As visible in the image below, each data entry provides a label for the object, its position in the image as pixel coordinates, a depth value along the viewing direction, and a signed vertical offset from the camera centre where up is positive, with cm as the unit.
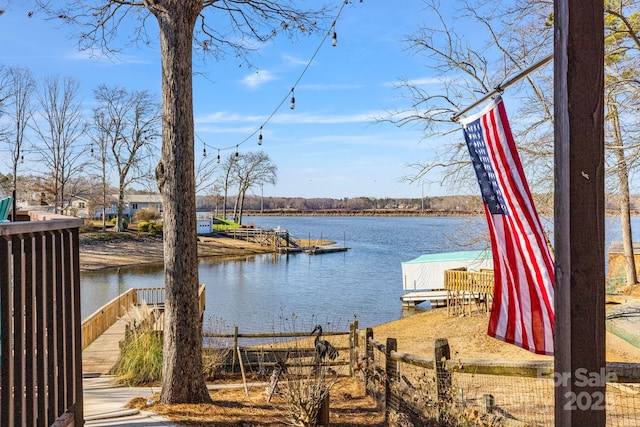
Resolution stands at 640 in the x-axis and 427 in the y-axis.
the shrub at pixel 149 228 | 4484 -210
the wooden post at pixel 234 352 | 923 -275
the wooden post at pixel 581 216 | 171 -5
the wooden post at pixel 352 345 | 861 -247
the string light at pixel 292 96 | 815 +253
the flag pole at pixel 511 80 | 238 +63
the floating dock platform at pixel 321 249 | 5100 -472
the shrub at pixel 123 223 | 4578 -170
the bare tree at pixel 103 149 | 4184 +467
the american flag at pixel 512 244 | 248 -22
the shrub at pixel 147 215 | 5119 -110
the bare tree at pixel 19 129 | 3538 +538
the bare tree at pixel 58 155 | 3806 +391
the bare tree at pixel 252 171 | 6352 +414
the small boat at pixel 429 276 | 2223 -334
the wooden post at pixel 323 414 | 505 -211
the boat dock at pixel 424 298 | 2200 -419
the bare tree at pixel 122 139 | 4206 +554
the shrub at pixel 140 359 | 780 -244
